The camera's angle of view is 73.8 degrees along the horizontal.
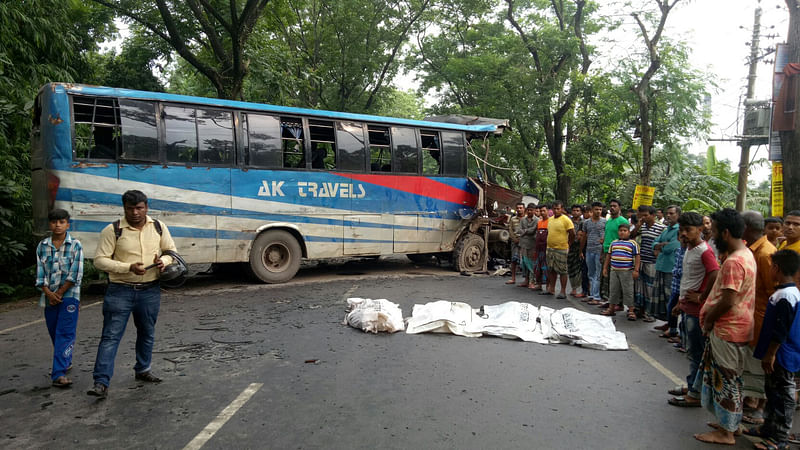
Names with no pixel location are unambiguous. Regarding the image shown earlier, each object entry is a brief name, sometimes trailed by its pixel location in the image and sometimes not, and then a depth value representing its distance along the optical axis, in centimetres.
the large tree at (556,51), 1814
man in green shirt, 849
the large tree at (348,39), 2067
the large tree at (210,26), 1268
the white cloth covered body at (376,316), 664
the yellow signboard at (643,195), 1353
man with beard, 371
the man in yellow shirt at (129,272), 438
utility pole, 1653
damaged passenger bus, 827
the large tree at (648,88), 1444
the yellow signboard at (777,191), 878
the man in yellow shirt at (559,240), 962
